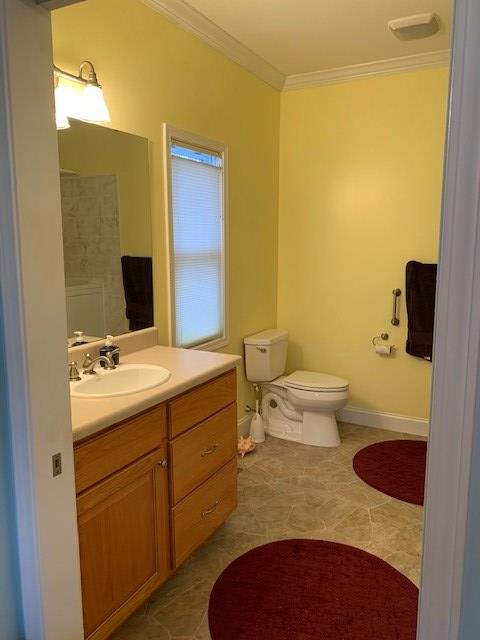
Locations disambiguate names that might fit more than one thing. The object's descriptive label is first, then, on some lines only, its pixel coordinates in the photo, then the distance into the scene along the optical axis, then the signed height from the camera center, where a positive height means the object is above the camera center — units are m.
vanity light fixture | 1.95 +0.59
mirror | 2.12 +0.09
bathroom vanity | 1.55 -0.85
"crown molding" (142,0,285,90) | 2.50 +1.22
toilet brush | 3.55 -1.28
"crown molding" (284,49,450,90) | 3.22 +1.24
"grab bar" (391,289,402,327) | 3.57 -0.41
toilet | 3.41 -1.01
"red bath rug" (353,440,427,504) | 2.86 -1.37
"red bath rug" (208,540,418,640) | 1.84 -1.40
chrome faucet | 2.10 -0.48
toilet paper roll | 3.64 -0.73
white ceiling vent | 2.69 +1.24
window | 2.70 +0.06
